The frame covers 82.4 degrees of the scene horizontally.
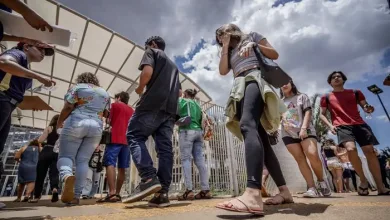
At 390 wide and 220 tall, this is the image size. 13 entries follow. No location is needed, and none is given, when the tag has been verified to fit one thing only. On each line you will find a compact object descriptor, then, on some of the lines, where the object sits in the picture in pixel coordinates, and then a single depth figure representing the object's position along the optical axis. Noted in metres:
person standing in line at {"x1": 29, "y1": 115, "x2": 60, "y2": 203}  4.15
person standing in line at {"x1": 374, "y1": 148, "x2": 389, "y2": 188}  7.31
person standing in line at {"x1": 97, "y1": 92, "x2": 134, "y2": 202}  3.59
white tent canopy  5.93
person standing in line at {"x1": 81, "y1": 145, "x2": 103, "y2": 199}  4.74
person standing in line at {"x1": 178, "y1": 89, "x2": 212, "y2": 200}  3.71
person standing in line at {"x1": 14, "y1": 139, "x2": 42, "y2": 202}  4.96
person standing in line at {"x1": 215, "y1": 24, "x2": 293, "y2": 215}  1.50
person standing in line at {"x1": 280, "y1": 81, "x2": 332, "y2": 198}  3.13
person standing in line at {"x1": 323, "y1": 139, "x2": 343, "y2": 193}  6.46
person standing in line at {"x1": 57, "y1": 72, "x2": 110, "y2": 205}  2.76
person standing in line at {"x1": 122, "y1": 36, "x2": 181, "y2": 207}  2.19
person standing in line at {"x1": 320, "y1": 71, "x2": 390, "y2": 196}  3.10
